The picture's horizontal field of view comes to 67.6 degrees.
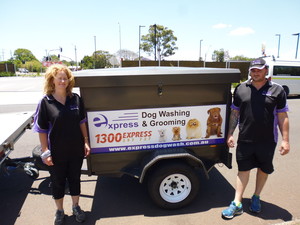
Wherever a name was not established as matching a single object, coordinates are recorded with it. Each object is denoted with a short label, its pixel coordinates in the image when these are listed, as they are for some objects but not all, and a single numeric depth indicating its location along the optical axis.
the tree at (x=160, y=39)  42.59
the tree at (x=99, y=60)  63.75
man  2.62
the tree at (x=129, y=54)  62.78
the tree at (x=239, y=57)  82.36
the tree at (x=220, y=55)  69.31
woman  2.39
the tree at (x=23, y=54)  109.94
